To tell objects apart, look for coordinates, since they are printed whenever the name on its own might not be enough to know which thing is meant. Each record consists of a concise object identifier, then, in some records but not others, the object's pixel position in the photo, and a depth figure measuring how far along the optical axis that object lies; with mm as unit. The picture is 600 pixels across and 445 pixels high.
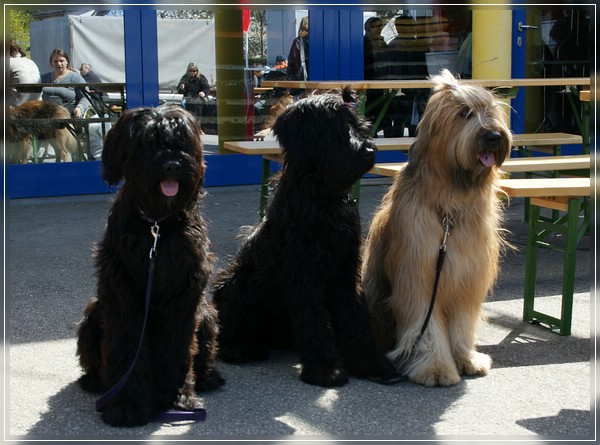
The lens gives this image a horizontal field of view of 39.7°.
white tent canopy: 8961
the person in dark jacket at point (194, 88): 9766
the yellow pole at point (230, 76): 9742
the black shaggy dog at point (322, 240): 3939
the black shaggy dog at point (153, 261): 3402
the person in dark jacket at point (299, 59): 10039
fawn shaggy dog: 3924
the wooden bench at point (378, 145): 6484
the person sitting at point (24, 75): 8953
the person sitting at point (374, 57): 10219
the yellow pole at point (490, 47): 8398
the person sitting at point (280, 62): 10055
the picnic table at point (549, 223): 4773
